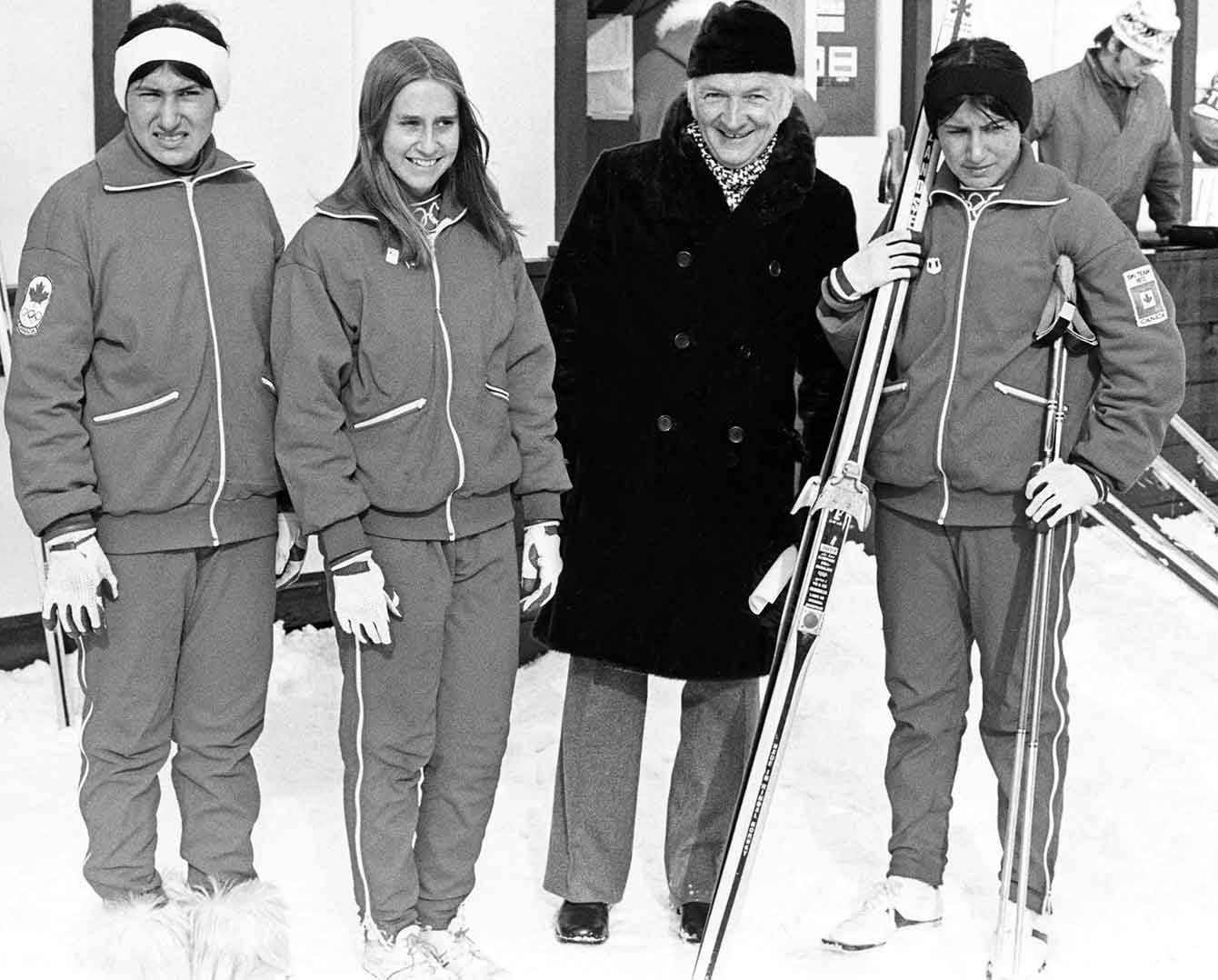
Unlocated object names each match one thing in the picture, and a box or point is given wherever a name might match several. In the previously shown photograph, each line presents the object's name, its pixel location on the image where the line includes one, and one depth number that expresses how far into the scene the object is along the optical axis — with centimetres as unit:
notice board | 681
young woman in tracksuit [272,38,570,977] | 313
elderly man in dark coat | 349
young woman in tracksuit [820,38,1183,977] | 334
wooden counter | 739
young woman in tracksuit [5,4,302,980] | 311
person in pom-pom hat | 697
